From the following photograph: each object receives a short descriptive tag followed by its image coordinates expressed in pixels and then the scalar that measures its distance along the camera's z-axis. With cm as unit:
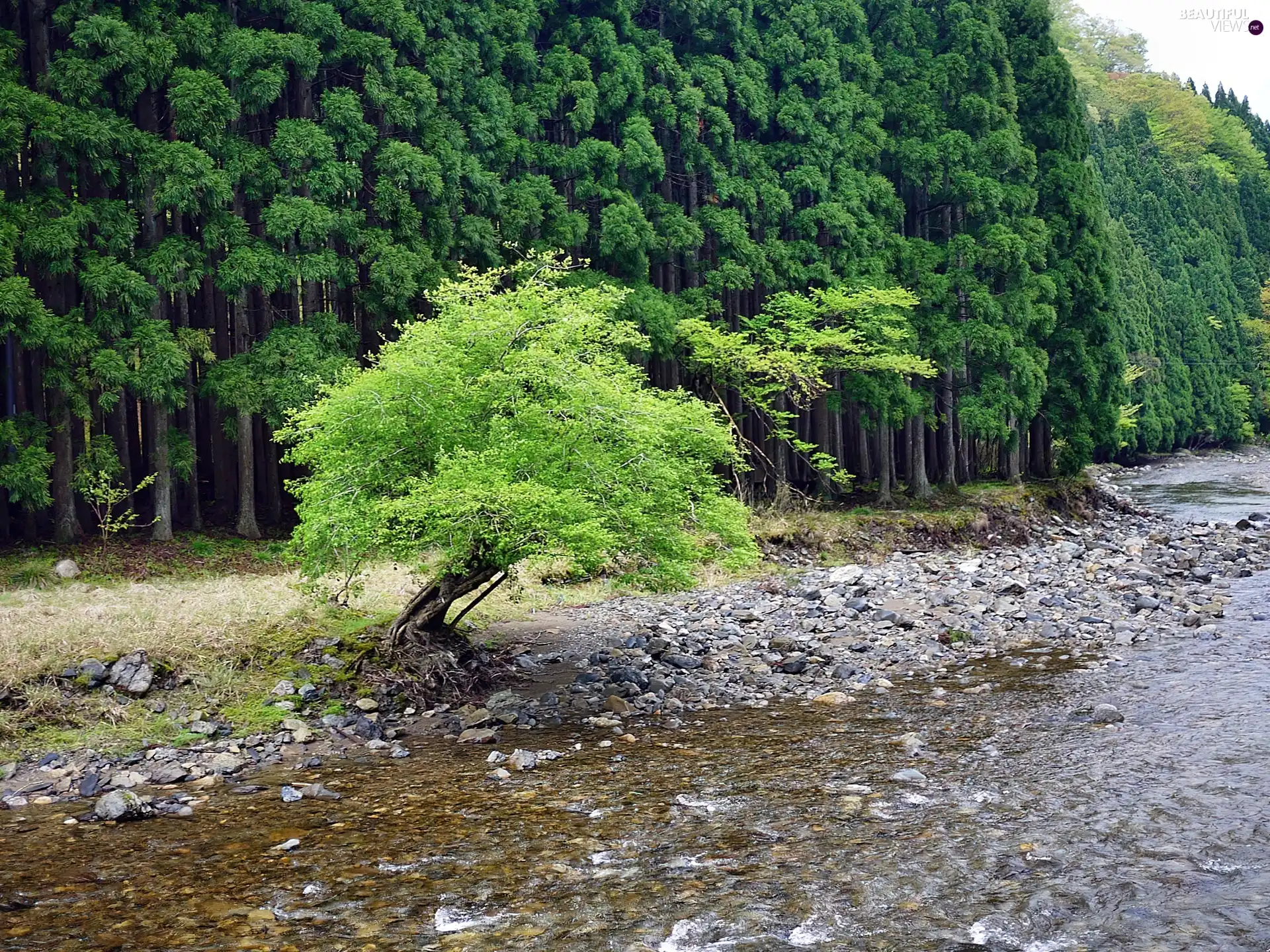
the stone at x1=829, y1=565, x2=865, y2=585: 1820
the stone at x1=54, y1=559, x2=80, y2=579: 1636
